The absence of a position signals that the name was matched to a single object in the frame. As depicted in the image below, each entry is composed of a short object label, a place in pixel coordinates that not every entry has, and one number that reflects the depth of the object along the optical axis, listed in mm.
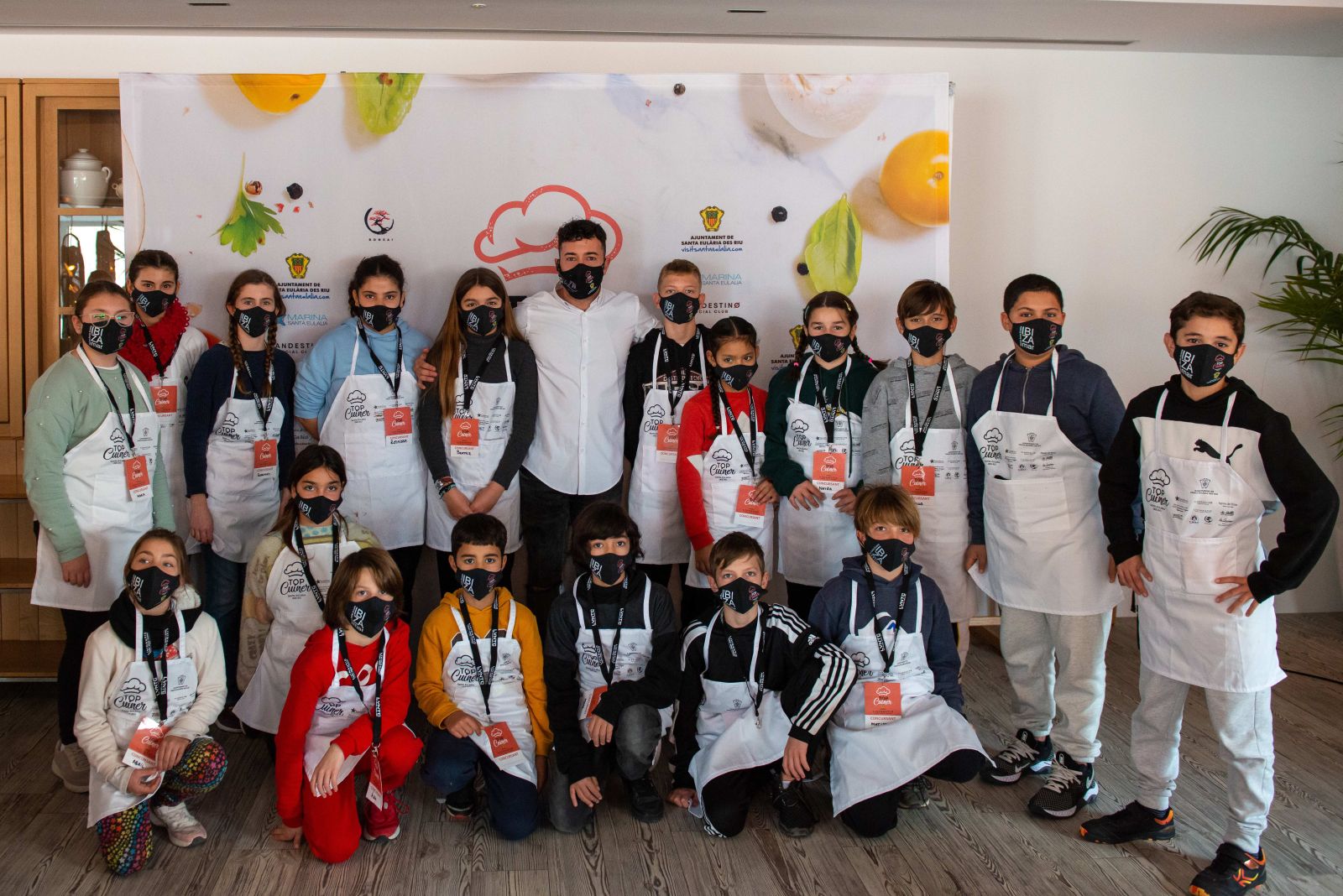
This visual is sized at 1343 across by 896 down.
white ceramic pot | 4023
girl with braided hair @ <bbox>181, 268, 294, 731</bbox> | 3504
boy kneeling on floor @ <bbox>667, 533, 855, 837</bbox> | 2859
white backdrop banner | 3885
